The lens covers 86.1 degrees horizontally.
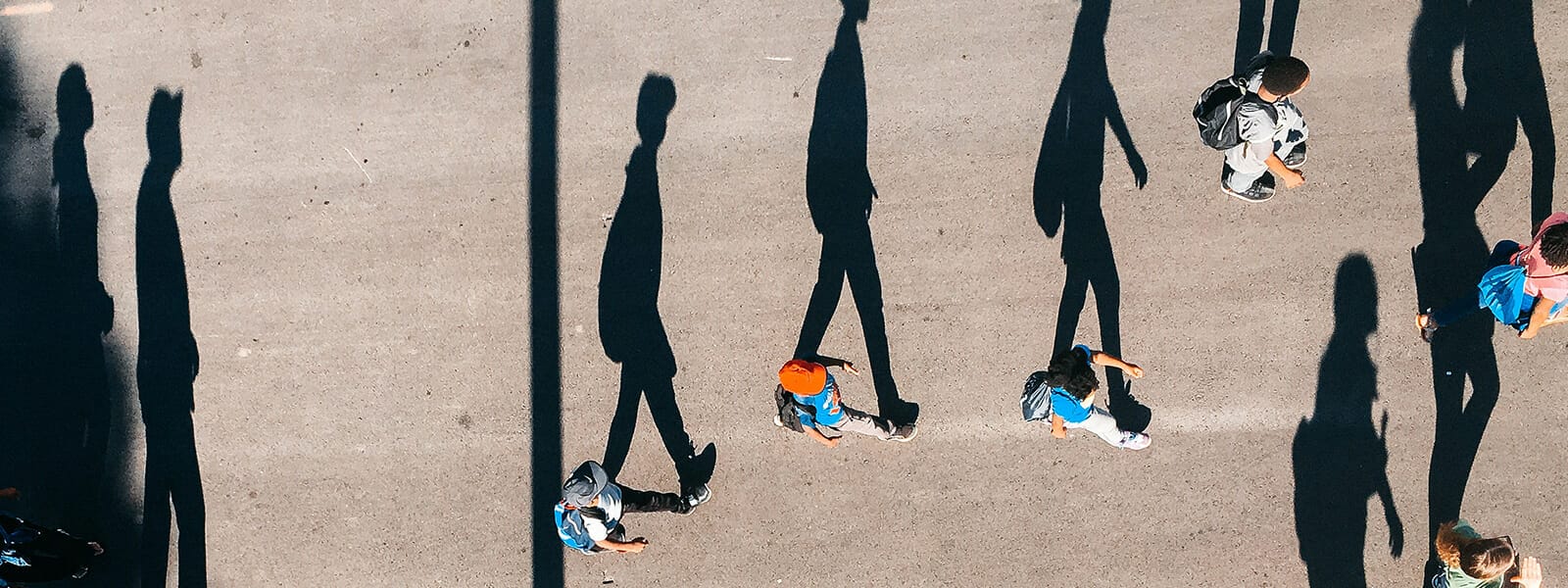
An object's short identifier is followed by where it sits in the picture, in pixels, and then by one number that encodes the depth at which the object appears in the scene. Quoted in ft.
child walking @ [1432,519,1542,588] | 16.30
